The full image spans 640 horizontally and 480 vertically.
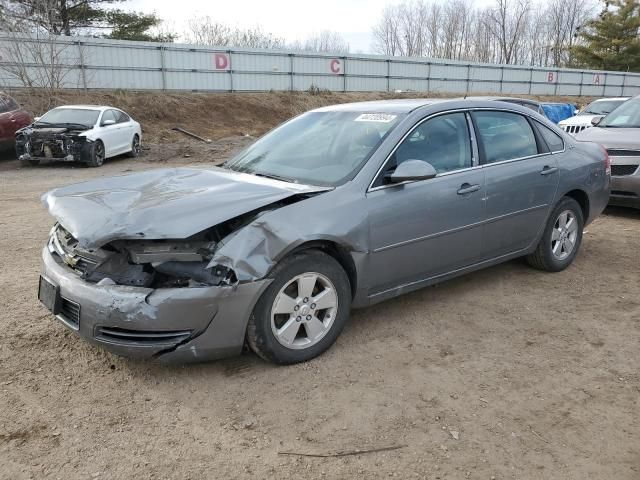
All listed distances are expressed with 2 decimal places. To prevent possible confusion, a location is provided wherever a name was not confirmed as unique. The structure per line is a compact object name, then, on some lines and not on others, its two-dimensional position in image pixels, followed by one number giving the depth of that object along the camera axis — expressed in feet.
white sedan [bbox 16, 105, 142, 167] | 45.14
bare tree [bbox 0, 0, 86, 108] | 65.46
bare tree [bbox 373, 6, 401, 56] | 212.64
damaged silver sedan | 10.06
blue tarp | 61.75
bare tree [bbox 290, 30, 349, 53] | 194.53
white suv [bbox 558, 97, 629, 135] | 46.93
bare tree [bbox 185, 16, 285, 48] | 151.74
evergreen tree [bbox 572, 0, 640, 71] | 170.19
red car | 46.96
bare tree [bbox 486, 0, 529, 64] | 206.69
